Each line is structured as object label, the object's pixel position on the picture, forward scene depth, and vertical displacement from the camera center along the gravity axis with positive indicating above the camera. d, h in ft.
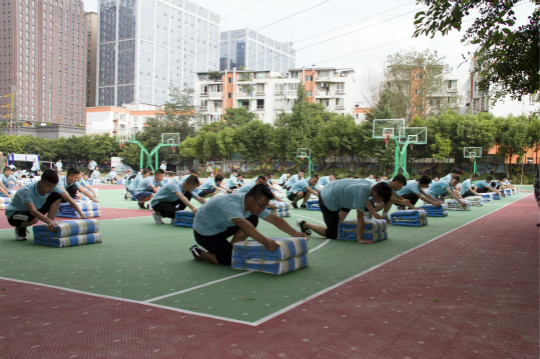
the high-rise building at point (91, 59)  525.75 +107.29
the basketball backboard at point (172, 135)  185.08 +8.97
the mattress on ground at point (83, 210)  44.73 -4.94
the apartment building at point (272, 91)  244.83 +36.75
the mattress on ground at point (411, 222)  41.63 -4.93
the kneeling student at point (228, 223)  20.98 -2.82
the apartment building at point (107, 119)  291.58 +23.85
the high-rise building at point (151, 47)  383.45 +96.27
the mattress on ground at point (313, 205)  58.75 -5.15
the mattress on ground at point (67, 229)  27.71 -4.18
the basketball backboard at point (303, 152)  171.92 +3.66
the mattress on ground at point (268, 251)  21.21 -3.93
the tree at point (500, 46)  25.52 +8.05
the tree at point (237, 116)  220.64 +20.56
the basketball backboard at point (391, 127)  120.12 +9.52
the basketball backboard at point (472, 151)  146.03 +4.59
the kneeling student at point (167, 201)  39.60 -3.46
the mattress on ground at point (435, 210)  50.55 -4.65
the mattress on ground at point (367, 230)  31.76 -4.40
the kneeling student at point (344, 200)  28.30 -2.25
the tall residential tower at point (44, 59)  406.62 +87.70
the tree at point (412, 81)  175.52 +30.44
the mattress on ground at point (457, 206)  58.85 -4.92
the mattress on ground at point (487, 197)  75.46 -4.76
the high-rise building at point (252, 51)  489.67 +113.91
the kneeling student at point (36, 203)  27.71 -2.82
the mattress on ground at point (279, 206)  48.39 -4.44
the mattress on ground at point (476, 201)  66.70 -4.76
